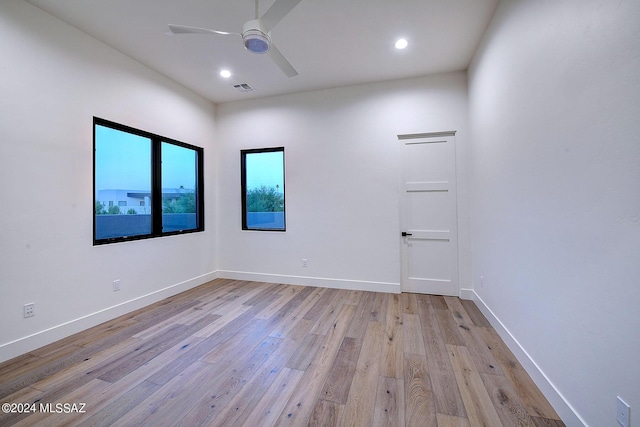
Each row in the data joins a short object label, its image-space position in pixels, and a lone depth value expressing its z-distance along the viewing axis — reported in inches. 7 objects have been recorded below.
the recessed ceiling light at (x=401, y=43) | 112.7
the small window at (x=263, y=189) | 170.9
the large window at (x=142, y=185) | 115.3
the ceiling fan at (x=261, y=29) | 74.8
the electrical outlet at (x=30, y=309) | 89.4
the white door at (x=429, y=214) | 142.9
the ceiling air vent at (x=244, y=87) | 152.6
